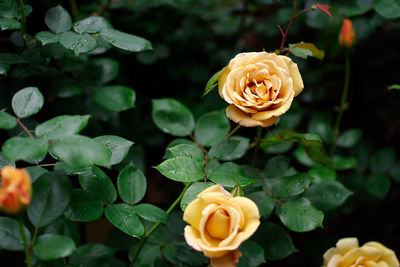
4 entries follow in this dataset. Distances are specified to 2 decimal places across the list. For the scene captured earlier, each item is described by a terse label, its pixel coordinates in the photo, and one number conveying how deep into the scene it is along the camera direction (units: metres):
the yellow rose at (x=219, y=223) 0.65
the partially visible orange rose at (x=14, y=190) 0.55
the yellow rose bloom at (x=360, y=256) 0.85
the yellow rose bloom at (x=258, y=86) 0.76
